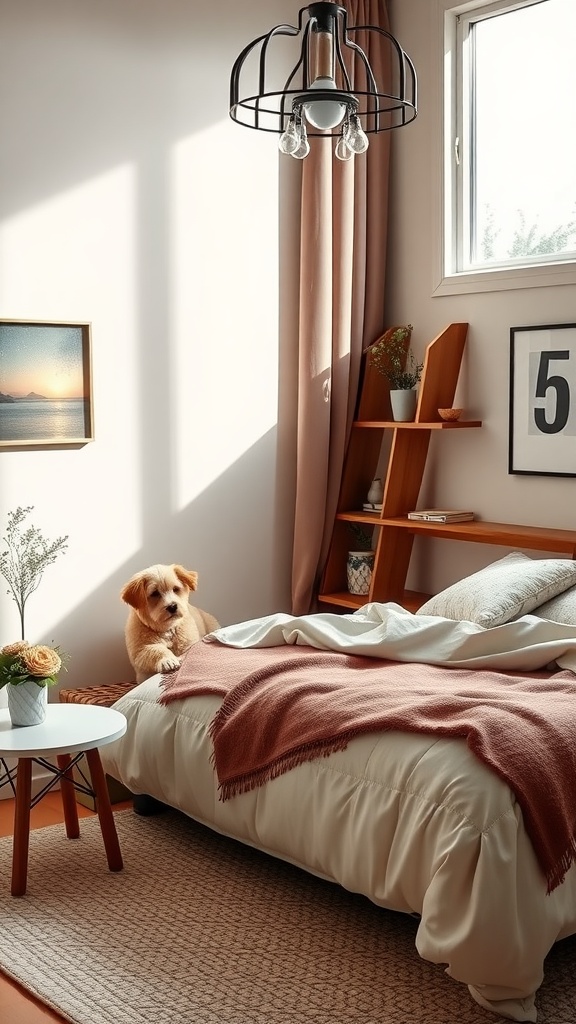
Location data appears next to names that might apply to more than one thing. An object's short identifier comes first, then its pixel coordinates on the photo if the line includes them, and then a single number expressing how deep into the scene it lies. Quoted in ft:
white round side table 9.23
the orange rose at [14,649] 9.81
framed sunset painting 11.91
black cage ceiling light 7.32
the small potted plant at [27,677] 9.71
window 13.14
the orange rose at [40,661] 9.71
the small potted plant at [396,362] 14.24
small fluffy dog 11.95
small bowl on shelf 13.65
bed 7.30
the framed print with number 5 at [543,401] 12.83
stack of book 13.61
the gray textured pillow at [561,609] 10.64
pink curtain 14.14
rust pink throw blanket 7.66
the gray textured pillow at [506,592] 10.80
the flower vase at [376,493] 14.74
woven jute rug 7.60
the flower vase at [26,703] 9.78
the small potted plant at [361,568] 14.66
